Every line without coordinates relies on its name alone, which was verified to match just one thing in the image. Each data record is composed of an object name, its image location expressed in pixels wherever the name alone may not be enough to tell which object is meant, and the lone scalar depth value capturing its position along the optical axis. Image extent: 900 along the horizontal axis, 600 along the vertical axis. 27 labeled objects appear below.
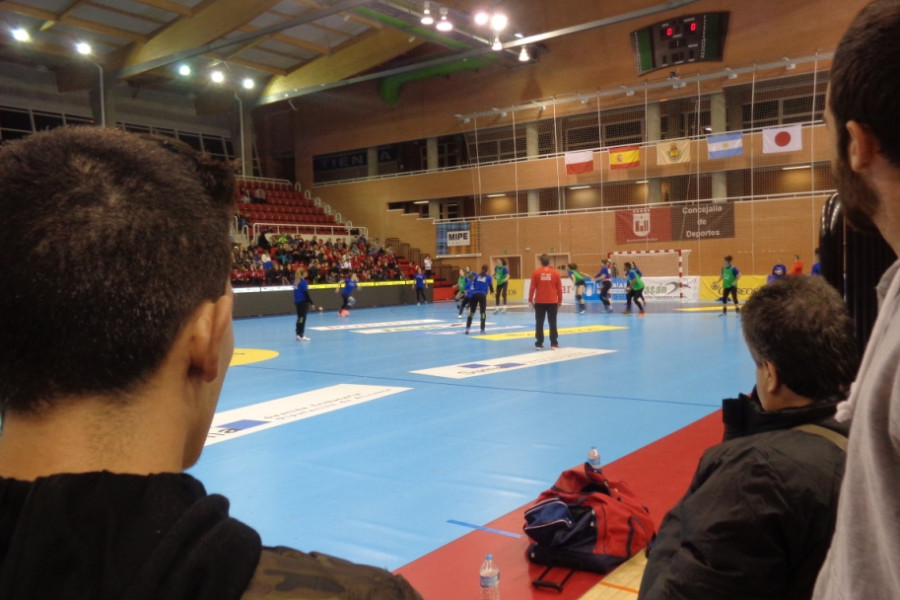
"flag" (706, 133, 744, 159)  25.11
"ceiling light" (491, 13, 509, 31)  22.66
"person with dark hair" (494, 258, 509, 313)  23.64
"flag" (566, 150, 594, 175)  28.31
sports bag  3.64
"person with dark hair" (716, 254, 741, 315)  19.41
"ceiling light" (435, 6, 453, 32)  21.64
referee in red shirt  12.56
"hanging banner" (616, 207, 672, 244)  27.34
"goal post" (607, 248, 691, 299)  27.10
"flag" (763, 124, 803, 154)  24.05
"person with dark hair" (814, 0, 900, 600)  0.88
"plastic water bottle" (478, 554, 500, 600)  3.05
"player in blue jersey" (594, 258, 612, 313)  22.02
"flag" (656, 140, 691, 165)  26.40
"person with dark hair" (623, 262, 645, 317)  20.82
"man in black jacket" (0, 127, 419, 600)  0.72
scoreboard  24.94
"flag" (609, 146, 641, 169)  27.34
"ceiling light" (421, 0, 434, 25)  21.28
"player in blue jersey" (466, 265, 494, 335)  16.09
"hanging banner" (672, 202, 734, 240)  26.06
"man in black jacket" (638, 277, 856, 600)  1.82
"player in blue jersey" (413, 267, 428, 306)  29.39
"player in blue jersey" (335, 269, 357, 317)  23.34
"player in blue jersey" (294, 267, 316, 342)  15.20
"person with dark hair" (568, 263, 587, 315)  21.87
